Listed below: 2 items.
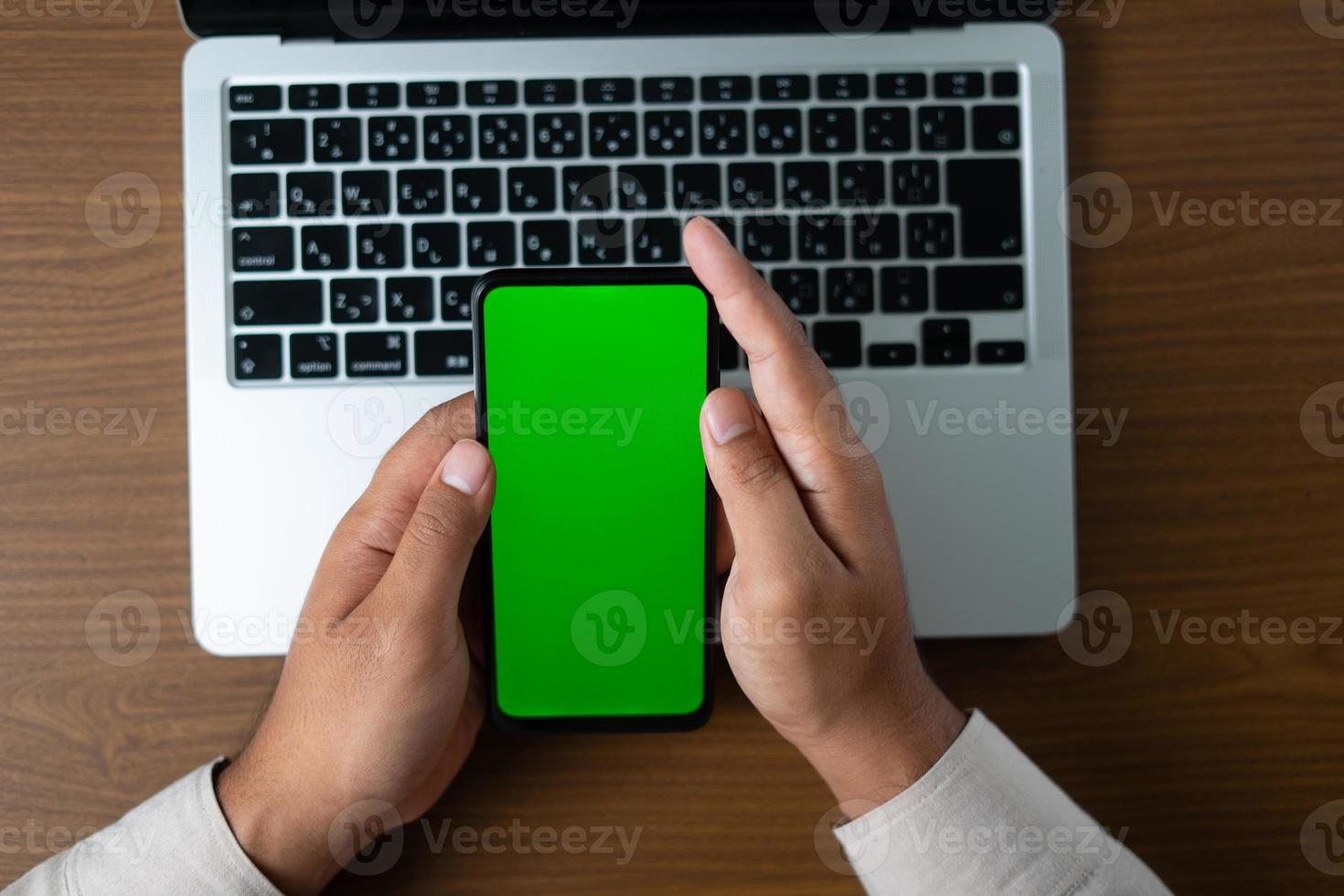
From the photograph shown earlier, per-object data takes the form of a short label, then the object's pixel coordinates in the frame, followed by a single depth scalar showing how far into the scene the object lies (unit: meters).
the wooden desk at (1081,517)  0.54
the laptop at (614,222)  0.50
